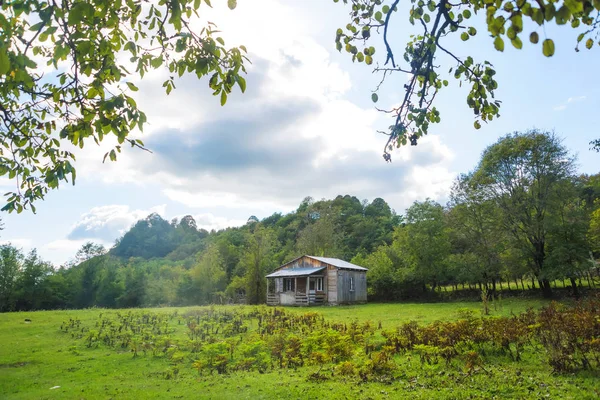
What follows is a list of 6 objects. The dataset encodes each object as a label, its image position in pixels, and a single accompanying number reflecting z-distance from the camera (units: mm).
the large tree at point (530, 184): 25016
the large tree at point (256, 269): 41062
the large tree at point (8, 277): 41250
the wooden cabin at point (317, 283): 34500
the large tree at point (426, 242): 34031
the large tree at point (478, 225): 28594
